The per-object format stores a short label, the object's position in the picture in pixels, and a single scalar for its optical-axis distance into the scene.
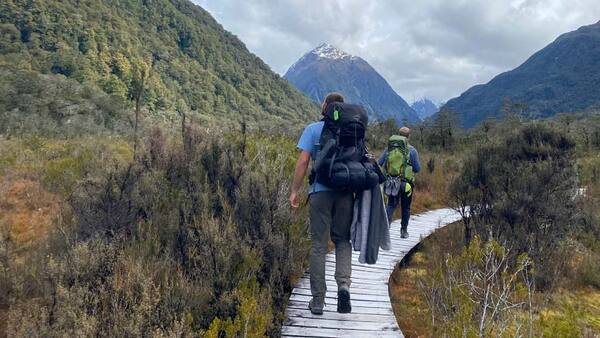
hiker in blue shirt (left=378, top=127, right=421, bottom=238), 6.64
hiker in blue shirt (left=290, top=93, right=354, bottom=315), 3.56
